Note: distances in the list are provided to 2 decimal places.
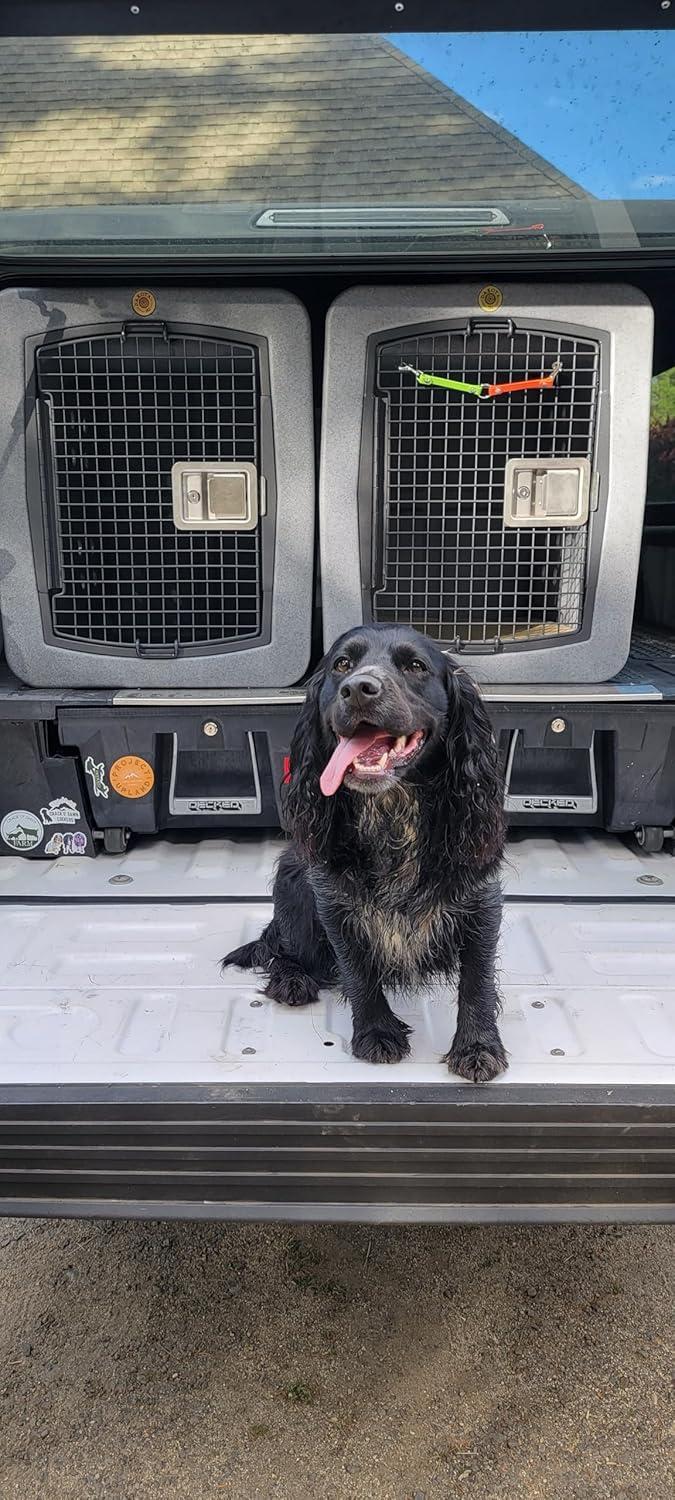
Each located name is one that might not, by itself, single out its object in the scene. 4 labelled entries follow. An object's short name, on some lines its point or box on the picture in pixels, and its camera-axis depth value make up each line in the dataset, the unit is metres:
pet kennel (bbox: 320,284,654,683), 2.53
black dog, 1.95
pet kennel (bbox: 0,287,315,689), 2.57
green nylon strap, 2.54
